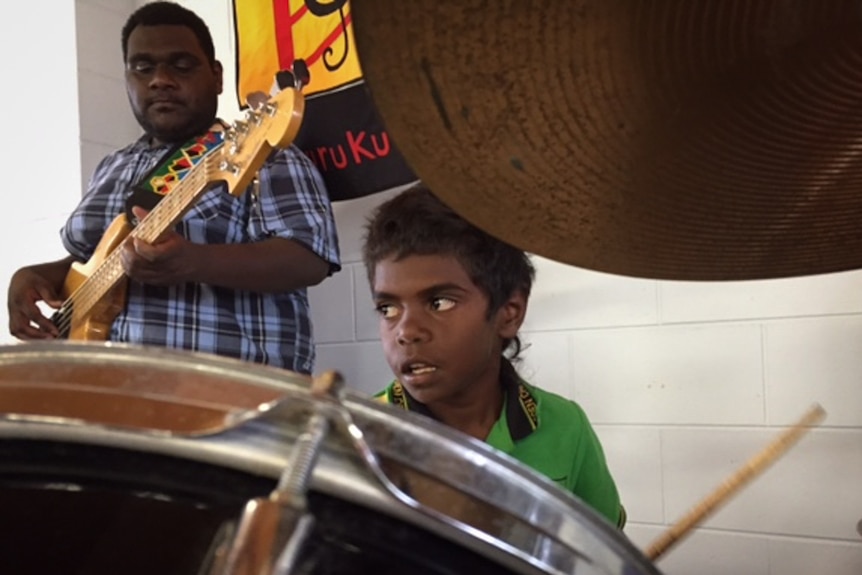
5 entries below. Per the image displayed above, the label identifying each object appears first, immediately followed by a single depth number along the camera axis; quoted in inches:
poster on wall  53.8
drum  11.5
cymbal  18.9
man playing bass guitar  46.0
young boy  38.3
